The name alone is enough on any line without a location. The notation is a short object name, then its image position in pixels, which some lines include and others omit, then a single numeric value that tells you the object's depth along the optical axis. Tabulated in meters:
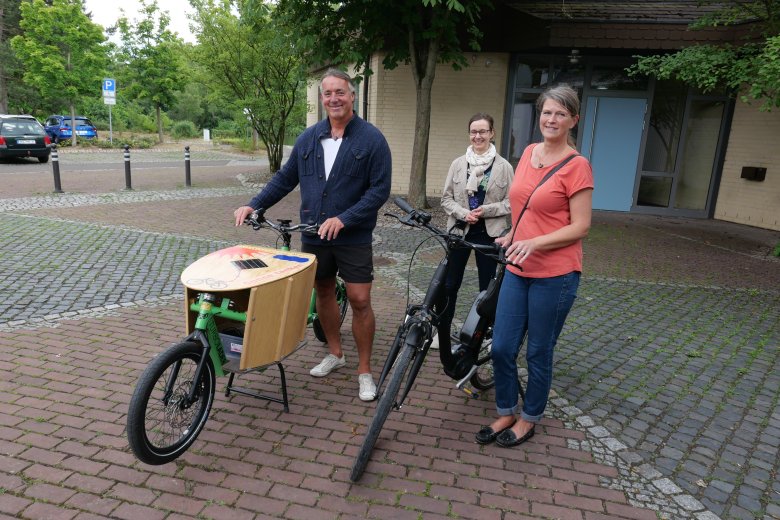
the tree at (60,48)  28.44
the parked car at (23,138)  18.41
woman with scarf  4.24
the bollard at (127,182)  13.72
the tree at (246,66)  15.95
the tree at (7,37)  33.41
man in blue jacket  3.54
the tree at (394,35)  10.27
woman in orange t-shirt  2.88
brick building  11.81
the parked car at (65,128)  29.64
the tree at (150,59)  32.75
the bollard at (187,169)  14.88
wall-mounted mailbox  11.96
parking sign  26.59
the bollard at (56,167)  12.52
